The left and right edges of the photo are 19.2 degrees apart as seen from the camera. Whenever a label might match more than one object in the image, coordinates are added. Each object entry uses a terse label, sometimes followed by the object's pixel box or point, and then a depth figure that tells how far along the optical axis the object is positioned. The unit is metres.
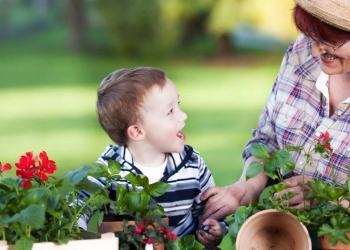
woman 3.25
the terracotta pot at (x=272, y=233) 2.83
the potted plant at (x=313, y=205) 2.71
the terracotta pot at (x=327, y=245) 2.71
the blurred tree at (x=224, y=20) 19.35
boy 3.37
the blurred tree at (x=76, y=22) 21.07
